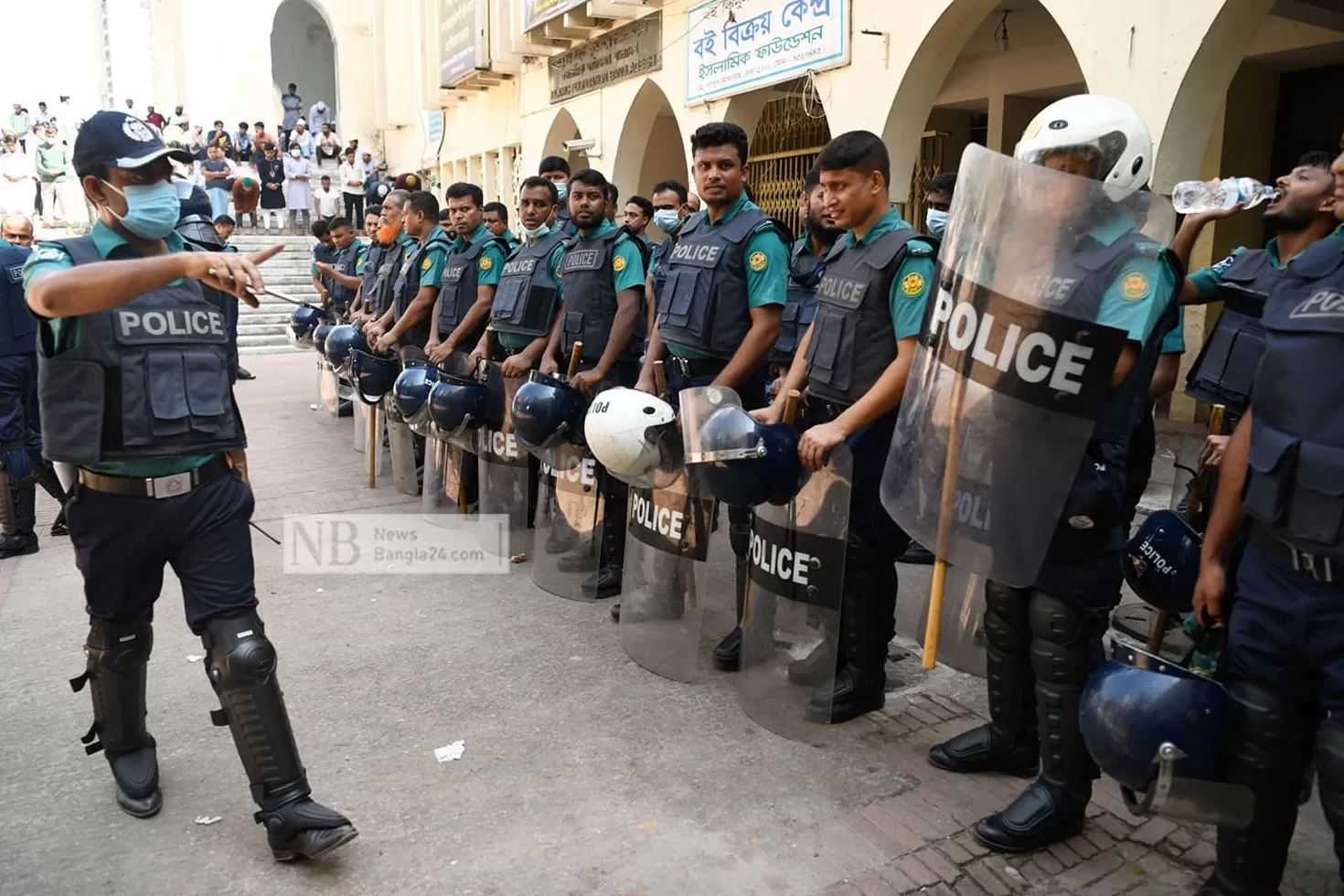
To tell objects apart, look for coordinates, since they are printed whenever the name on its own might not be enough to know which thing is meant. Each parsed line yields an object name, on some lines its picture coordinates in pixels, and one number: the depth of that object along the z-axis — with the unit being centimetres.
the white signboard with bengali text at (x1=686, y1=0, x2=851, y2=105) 830
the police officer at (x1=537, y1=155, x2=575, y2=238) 696
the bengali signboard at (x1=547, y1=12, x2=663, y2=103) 1127
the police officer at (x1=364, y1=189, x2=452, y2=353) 621
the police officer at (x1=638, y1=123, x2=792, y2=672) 371
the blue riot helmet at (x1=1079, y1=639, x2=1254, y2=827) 198
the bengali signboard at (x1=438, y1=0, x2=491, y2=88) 1512
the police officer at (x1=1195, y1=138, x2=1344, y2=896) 184
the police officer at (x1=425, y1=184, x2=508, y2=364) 569
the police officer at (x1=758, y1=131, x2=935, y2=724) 295
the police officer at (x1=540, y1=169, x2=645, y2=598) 452
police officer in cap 244
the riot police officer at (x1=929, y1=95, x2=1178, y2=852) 212
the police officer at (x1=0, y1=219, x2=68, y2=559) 523
